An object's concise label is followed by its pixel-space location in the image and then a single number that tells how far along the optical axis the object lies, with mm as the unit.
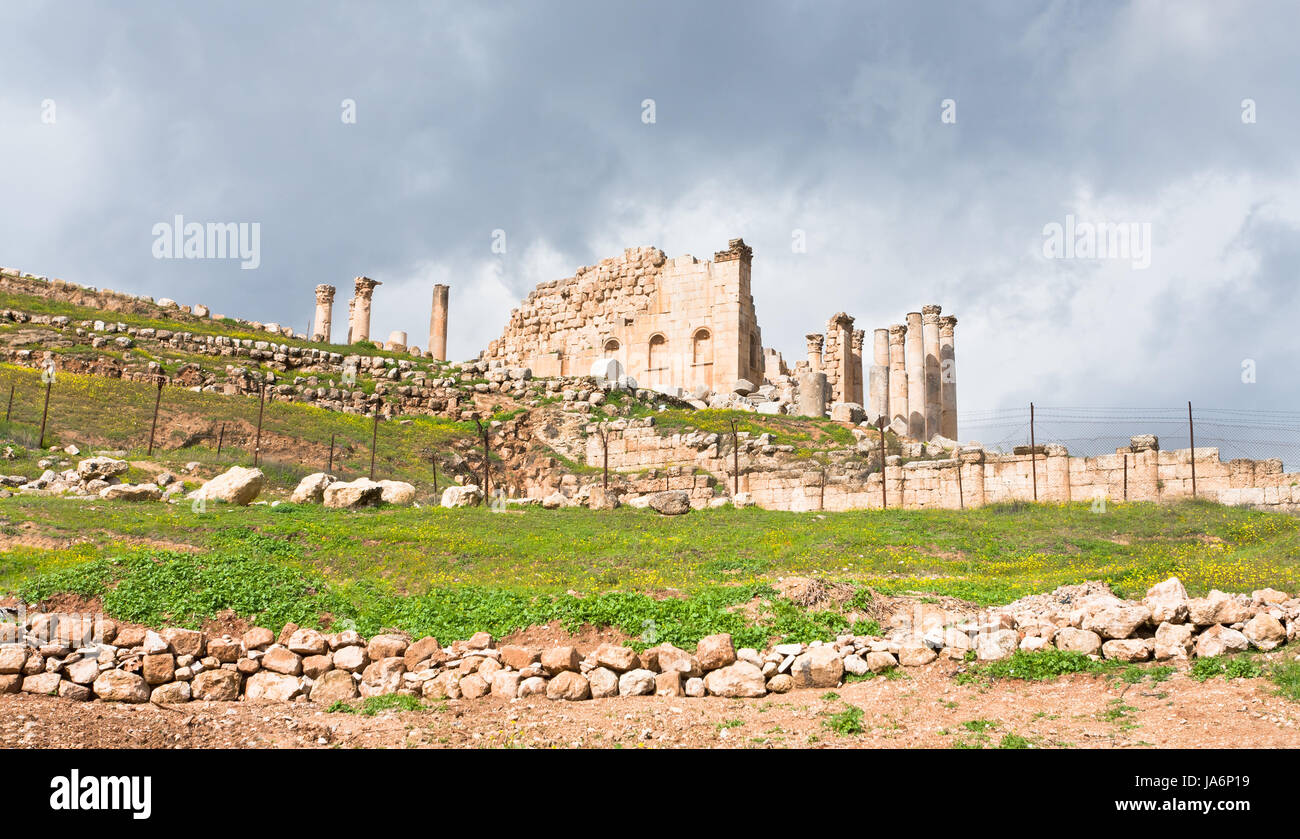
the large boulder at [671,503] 23688
